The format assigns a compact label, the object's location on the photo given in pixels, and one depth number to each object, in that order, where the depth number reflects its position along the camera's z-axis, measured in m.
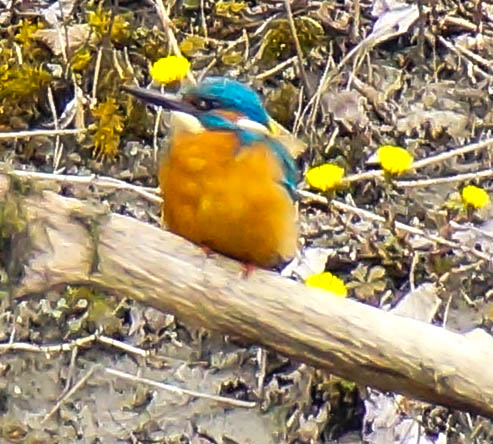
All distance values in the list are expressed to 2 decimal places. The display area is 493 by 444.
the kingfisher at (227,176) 4.30
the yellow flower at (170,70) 5.46
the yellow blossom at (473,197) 5.11
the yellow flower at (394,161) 5.03
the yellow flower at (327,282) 4.95
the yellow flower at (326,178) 4.98
